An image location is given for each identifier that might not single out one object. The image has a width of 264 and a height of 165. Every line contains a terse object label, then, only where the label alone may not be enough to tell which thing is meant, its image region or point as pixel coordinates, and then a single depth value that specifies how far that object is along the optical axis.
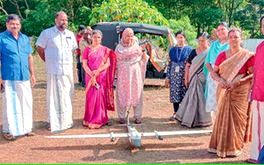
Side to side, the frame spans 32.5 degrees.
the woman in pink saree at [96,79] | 7.48
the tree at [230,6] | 29.45
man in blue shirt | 6.48
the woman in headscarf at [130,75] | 7.52
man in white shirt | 7.07
